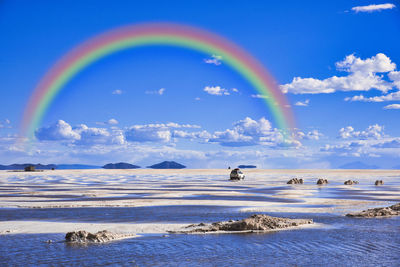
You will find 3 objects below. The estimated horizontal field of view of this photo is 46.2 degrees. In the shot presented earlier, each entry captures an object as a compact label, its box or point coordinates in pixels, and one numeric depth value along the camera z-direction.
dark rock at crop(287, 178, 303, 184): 71.25
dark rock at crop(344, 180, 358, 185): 68.69
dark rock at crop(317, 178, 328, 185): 69.44
